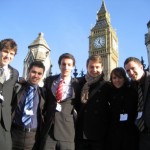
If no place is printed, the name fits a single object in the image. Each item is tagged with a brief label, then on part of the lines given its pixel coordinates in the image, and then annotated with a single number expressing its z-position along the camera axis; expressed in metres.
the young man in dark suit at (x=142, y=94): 3.02
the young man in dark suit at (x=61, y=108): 3.10
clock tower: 44.98
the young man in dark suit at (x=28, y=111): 3.07
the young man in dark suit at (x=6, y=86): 2.84
